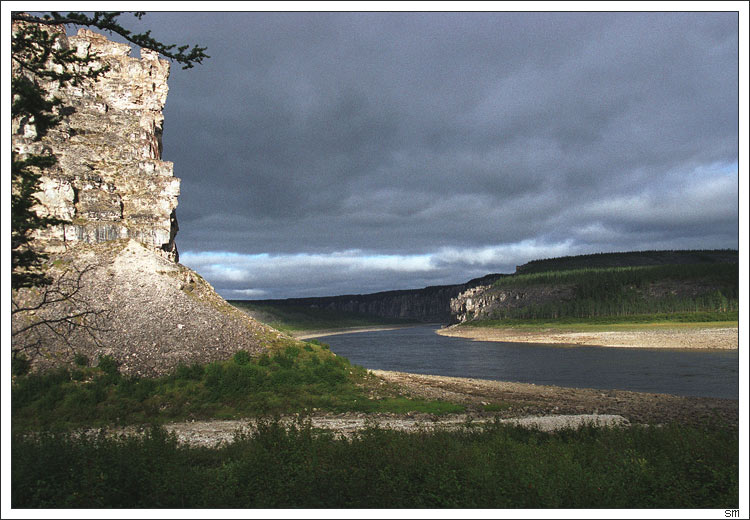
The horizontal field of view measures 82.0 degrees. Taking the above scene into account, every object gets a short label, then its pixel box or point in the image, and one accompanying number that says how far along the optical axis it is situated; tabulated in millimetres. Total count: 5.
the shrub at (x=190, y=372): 31216
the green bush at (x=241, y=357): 33969
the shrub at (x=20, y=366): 28562
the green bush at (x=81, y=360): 30578
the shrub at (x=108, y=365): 30406
